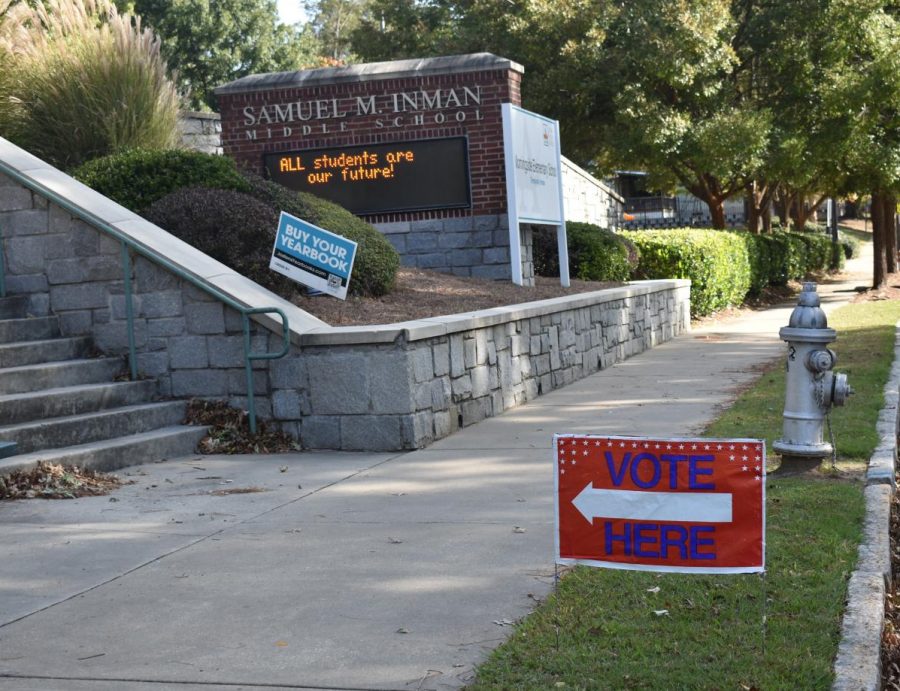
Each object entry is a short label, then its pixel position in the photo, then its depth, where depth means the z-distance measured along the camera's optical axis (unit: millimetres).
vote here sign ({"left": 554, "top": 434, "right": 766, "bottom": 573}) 4090
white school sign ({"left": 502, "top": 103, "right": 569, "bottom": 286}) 13664
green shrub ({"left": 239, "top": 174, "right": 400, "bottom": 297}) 11039
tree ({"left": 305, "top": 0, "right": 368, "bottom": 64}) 56906
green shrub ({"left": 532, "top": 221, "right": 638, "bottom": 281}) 16562
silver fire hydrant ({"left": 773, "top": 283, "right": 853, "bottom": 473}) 6715
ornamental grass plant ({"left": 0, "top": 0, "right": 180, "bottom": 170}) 13156
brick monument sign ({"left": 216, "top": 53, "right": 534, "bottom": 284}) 14344
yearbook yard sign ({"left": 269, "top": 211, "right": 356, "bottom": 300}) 9242
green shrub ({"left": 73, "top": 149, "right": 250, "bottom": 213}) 11164
